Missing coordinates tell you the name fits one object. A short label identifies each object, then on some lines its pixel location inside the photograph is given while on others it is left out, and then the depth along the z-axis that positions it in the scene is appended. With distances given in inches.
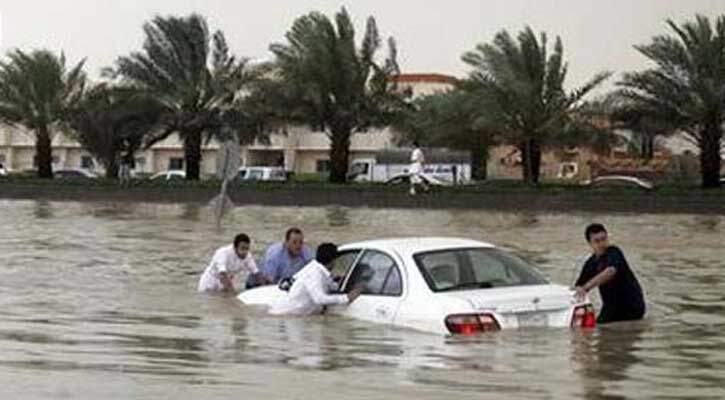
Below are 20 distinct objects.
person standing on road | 1830.7
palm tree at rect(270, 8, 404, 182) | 1998.0
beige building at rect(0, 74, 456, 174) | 3811.5
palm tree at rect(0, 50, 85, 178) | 2218.3
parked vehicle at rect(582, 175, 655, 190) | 2019.4
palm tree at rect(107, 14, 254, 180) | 2096.5
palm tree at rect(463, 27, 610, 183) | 1934.1
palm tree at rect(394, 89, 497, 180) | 2048.5
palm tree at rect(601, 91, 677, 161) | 1862.7
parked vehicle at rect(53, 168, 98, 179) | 2429.9
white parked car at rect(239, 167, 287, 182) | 2536.9
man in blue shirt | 603.2
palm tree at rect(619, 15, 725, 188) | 1815.9
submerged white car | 444.5
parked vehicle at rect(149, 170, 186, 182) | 2274.9
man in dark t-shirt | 494.3
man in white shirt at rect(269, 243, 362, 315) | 500.4
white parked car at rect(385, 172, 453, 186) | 2062.0
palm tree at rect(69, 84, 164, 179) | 2132.1
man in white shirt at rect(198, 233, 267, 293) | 642.8
